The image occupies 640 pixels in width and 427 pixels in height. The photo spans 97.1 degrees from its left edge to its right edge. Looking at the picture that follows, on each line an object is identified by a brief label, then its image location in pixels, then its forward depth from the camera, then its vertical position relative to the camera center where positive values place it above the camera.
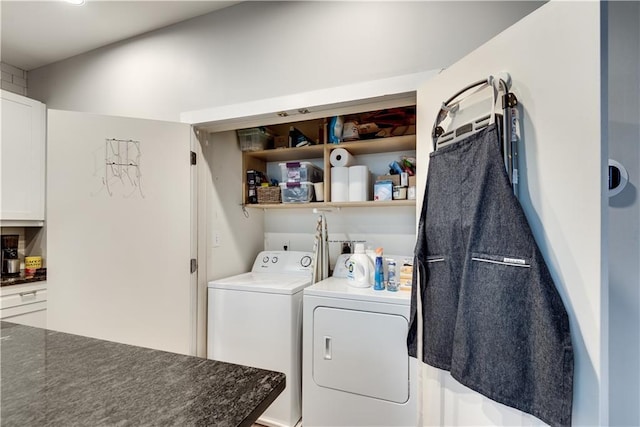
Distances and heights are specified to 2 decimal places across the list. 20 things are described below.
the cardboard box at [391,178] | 2.05 +0.26
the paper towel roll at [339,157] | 2.11 +0.42
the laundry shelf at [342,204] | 1.98 +0.07
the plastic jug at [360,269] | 1.85 -0.37
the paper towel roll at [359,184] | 2.07 +0.22
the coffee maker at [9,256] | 2.55 -0.40
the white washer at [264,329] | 1.83 -0.79
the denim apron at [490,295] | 0.77 -0.26
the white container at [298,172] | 2.26 +0.34
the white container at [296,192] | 2.25 +0.17
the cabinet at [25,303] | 2.18 -0.74
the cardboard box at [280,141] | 2.59 +0.66
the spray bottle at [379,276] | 1.79 -0.40
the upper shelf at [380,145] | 1.95 +0.51
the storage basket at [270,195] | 2.36 +0.15
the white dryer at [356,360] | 1.55 -0.85
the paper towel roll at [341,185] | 2.12 +0.21
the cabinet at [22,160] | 2.37 +0.46
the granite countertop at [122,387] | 0.54 -0.39
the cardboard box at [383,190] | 2.02 +0.17
